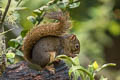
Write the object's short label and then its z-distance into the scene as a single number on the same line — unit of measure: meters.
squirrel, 5.78
